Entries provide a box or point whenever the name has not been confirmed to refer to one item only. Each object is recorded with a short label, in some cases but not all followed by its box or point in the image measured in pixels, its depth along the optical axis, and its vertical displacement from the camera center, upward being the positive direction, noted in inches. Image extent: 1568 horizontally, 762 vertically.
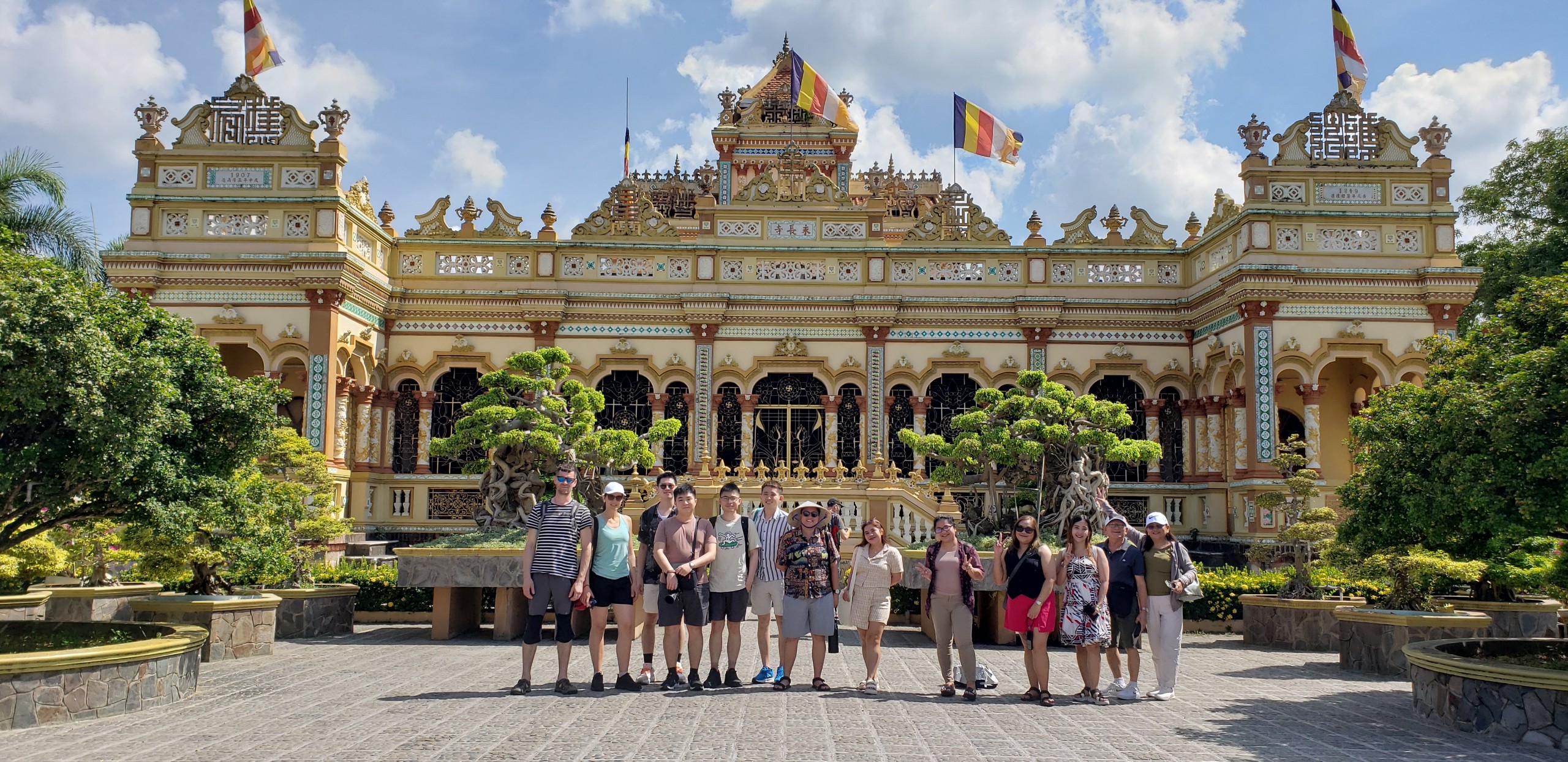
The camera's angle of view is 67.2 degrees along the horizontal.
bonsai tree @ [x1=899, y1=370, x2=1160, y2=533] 610.9 +23.5
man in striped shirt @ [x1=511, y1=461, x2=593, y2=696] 359.3 -22.1
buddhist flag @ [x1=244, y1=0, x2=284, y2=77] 815.7 +305.0
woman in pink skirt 355.6 -31.3
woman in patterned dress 358.9 -33.7
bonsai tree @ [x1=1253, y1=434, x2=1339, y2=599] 564.1 -11.7
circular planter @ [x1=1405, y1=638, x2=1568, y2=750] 305.3 -54.7
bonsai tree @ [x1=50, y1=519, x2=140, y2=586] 610.9 -34.1
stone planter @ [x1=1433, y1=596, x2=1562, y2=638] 526.9 -55.5
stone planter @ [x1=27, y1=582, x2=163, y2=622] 560.4 -55.9
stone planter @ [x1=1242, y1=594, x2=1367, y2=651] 538.0 -60.5
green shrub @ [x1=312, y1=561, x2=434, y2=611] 631.2 -56.3
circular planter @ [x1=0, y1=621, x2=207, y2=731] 315.3 -54.0
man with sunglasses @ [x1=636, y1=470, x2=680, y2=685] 371.9 -16.0
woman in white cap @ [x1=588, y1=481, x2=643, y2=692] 361.7 -27.6
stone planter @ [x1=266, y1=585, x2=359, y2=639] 550.6 -58.4
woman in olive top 368.2 -31.6
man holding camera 365.7 -25.0
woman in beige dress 367.9 -30.6
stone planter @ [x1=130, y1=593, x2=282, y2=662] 466.6 -51.6
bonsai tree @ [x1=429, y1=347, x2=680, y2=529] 573.3 +24.9
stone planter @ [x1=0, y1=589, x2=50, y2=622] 552.1 -56.5
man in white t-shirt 370.3 -26.3
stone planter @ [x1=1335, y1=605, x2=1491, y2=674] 451.5 -53.4
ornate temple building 793.6 +134.3
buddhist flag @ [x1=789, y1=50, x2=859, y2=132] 935.7 +318.1
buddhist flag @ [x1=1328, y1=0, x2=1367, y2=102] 835.4 +306.2
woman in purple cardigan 366.0 -31.3
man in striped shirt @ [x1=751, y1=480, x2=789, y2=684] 374.9 -26.2
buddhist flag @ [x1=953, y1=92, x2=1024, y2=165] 936.9 +283.9
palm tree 954.1 +223.0
